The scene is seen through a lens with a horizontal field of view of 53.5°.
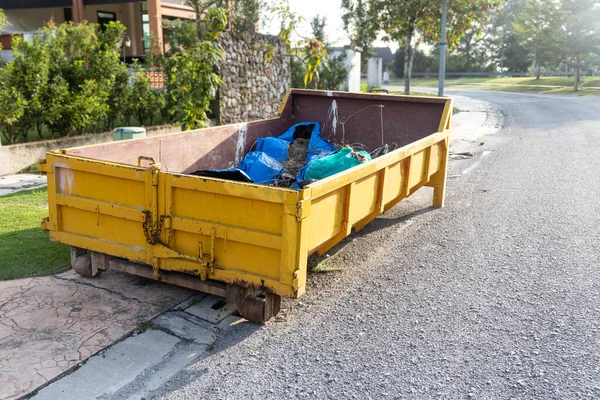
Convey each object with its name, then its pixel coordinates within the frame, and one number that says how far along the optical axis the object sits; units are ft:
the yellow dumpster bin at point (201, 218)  13.98
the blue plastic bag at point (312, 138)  25.66
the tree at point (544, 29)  124.57
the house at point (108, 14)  75.72
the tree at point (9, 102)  31.81
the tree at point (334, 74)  71.10
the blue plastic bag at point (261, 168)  22.80
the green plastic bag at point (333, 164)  19.67
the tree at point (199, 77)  33.53
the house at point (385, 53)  223.51
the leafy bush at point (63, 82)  33.37
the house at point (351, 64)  78.93
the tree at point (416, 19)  67.15
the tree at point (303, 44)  38.68
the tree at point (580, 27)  119.03
